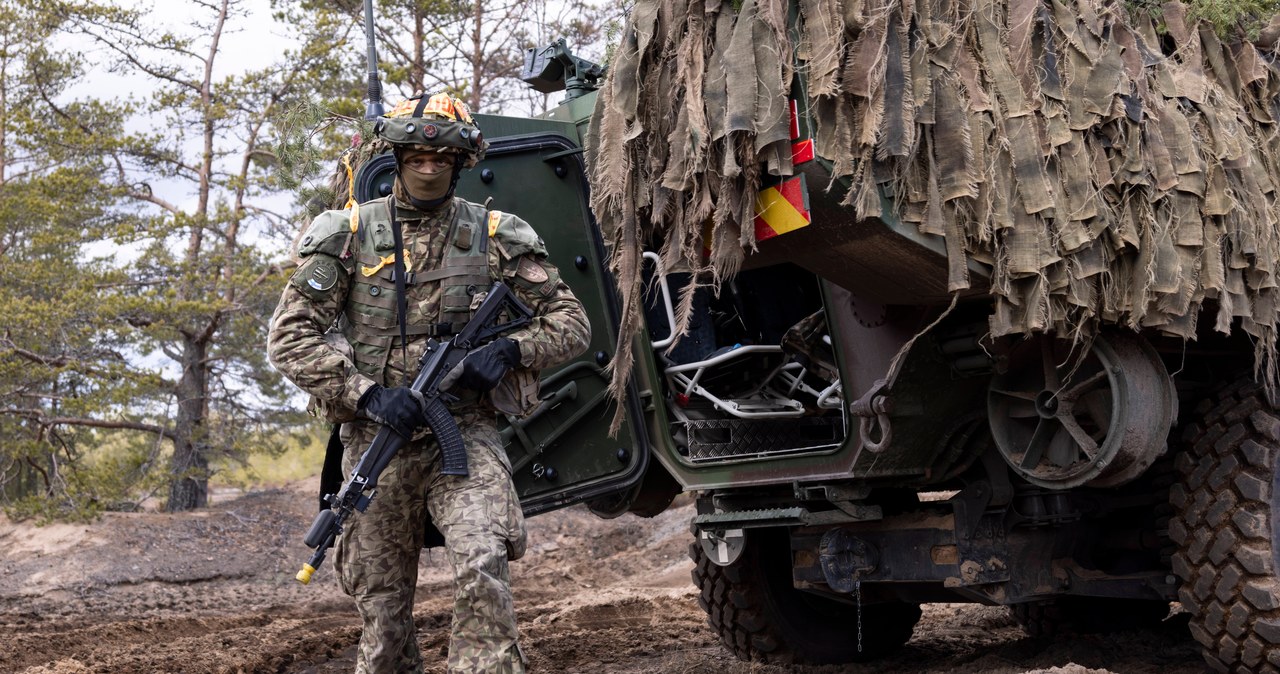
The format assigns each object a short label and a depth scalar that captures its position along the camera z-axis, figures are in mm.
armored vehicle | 3721
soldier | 4102
